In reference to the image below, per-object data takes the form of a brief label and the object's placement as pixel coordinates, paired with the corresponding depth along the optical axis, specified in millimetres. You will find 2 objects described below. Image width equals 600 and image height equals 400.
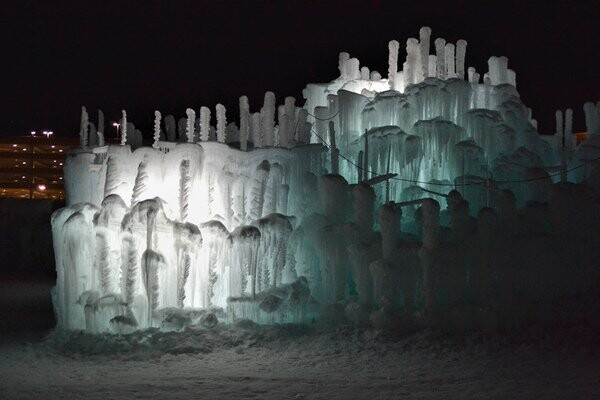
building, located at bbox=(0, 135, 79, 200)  51656
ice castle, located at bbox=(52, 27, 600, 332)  17609
